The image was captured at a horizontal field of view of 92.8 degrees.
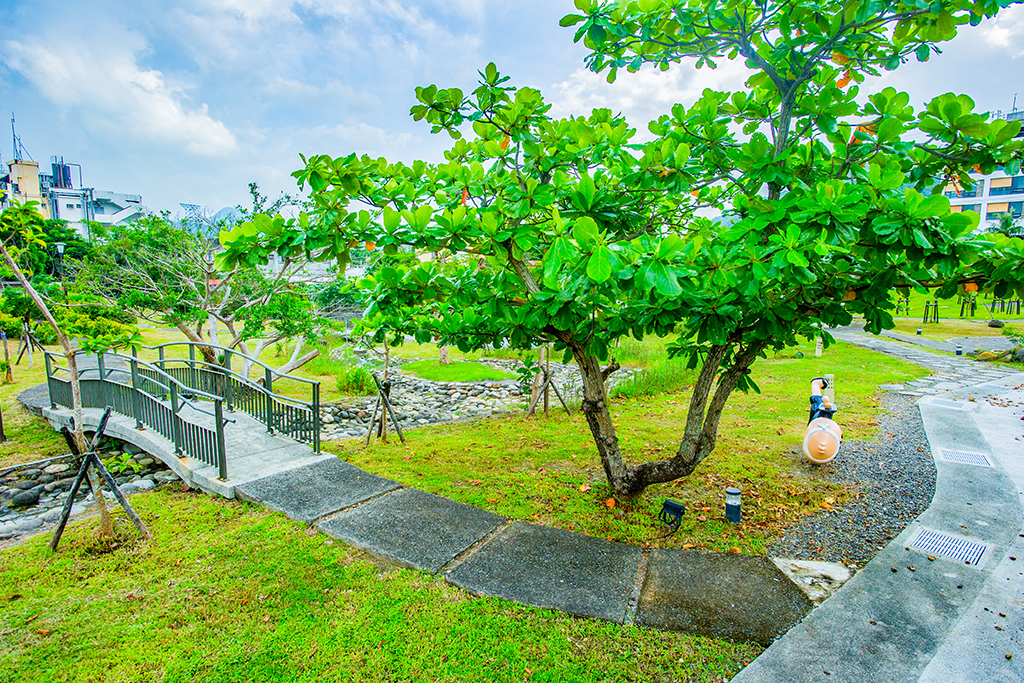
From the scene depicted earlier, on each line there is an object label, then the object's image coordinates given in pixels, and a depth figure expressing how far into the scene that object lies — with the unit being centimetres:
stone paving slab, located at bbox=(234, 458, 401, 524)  453
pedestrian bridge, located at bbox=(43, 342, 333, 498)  538
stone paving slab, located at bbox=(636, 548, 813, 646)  293
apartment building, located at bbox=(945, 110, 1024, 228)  2858
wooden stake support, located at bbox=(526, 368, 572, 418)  832
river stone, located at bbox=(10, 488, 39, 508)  576
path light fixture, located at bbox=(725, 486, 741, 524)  428
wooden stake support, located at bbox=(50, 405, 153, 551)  385
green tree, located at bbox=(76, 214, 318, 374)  1024
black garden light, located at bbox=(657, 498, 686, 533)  412
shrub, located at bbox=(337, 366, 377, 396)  1184
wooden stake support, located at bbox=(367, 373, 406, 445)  690
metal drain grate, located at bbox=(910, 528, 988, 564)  371
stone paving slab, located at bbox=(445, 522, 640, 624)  318
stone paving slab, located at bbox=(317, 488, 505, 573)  372
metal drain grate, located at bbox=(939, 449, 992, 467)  589
